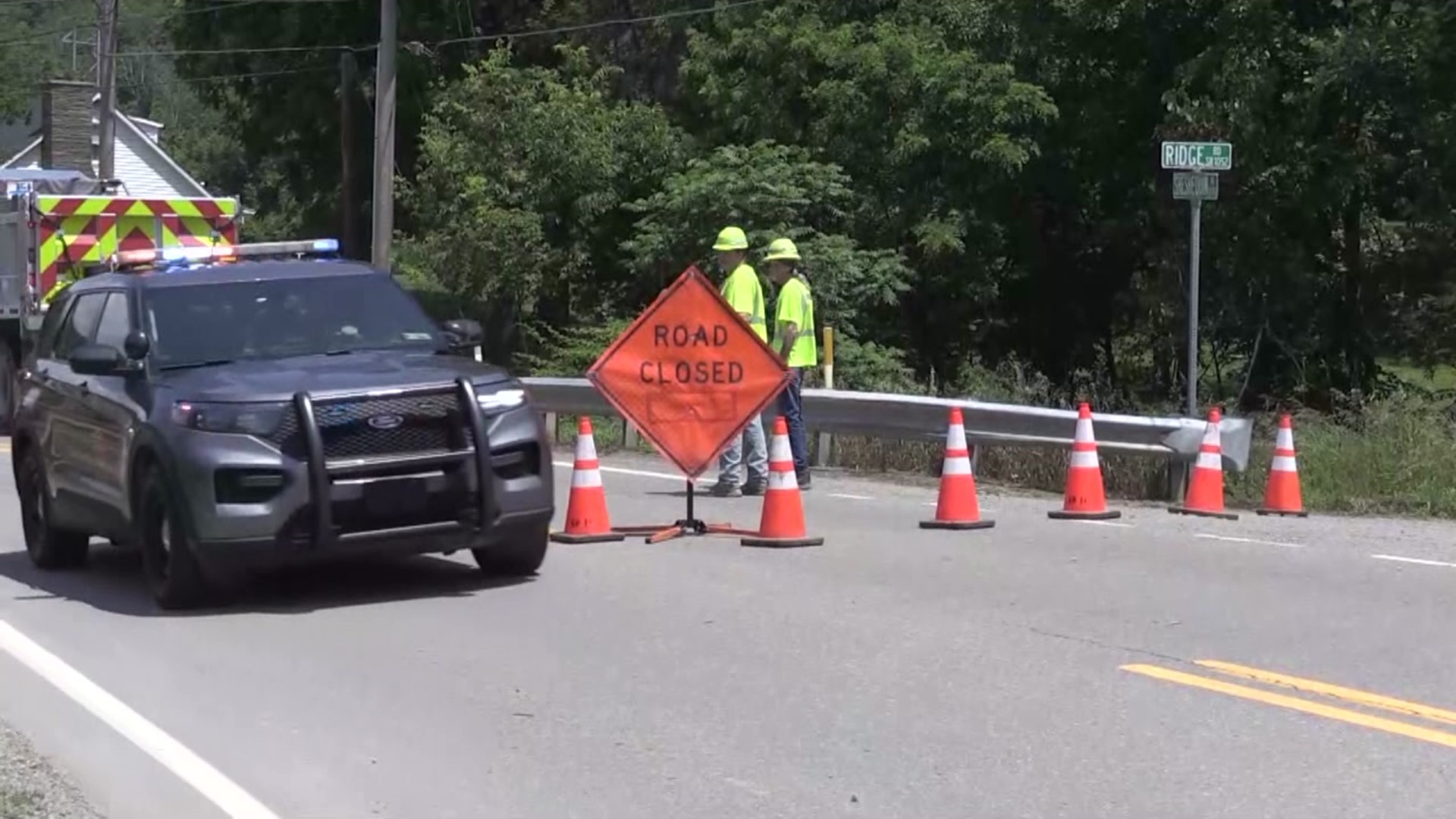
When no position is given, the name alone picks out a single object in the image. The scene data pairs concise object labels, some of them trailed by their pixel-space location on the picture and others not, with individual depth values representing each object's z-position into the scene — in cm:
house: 4888
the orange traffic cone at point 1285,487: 1407
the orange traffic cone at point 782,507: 1228
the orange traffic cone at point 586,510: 1271
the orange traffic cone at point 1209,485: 1396
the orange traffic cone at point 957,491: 1312
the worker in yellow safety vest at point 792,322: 1508
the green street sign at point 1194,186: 1590
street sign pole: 1597
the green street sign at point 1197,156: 1577
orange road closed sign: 1275
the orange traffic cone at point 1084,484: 1370
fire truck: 2322
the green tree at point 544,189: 2923
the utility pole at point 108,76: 4019
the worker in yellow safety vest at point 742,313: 1467
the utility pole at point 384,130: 2923
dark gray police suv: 988
